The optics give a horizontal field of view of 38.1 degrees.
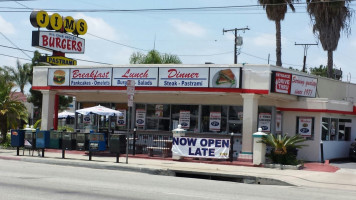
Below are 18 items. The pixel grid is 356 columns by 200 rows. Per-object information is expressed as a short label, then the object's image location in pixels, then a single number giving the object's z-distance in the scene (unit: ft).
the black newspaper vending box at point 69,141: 74.54
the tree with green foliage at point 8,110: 91.42
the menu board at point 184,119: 89.35
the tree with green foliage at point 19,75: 203.00
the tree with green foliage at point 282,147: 70.85
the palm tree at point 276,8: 108.37
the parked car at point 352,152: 86.61
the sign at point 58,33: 108.37
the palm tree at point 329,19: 112.06
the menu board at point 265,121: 83.15
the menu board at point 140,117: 93.56
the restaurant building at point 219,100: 75.56
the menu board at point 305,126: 82.12
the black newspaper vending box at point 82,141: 73.31
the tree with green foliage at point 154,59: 173.27
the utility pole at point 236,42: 179.63
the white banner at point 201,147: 73.31
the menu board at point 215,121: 86.69
